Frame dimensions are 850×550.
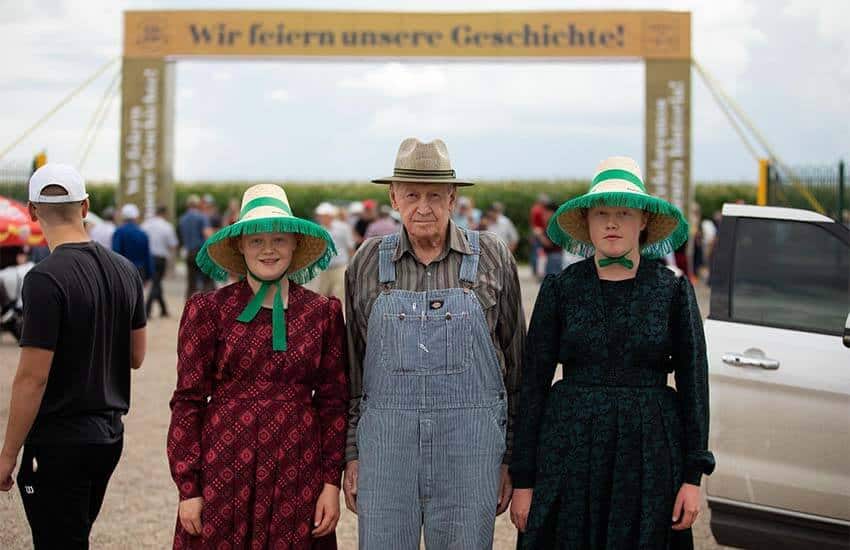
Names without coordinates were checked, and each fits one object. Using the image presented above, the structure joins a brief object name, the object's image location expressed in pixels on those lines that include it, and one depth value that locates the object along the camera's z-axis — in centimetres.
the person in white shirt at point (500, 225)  2111
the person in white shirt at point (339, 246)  1544
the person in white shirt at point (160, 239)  1716
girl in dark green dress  328
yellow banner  2041
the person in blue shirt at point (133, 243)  1479
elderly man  337
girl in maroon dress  334
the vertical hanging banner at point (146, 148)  2202
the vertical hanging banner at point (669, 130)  2061
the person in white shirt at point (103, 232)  1595
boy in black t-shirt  344
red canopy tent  1219
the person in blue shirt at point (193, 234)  1755
